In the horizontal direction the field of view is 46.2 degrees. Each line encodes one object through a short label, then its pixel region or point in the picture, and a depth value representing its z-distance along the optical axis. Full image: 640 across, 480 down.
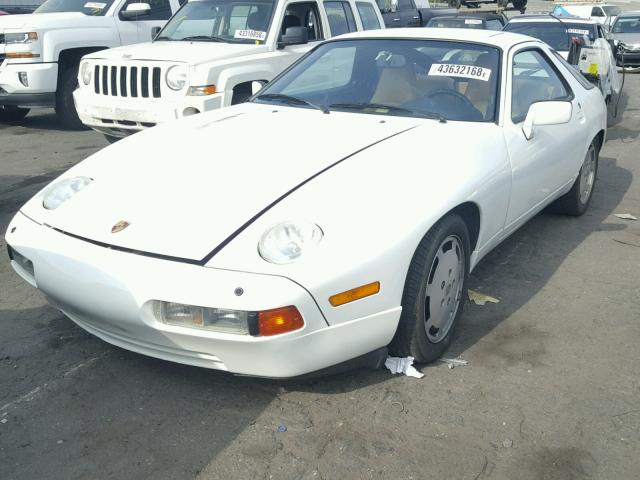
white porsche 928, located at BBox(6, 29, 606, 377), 2.87
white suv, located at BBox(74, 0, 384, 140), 7.18
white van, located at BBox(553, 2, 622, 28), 27.11
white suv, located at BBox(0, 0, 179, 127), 9.29
